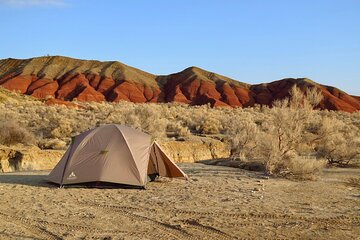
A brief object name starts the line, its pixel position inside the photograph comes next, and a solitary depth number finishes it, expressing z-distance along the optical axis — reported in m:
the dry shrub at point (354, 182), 13.16
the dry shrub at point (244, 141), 19.19
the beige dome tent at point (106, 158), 11.49
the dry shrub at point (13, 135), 19.77
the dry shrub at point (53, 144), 19.96
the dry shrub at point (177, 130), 24.69
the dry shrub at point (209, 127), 27.50
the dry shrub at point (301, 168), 14.04
